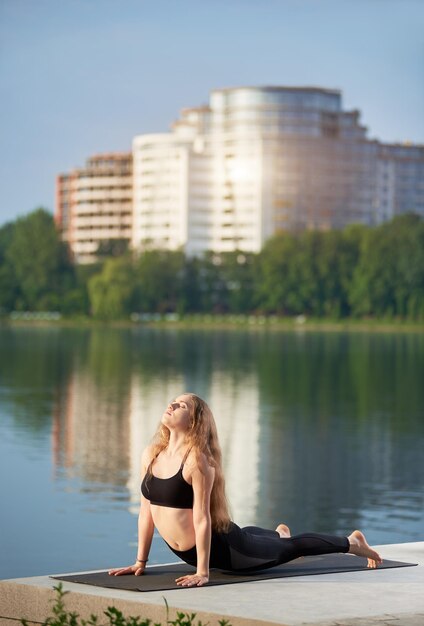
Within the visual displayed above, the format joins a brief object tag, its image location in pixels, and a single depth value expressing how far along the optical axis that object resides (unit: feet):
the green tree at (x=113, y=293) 415.44
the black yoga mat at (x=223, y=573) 22.36
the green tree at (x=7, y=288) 492.13
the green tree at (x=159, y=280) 428.15
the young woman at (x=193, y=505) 22.85
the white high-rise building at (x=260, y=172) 589.73
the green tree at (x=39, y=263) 487.20
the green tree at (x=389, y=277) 403.13
